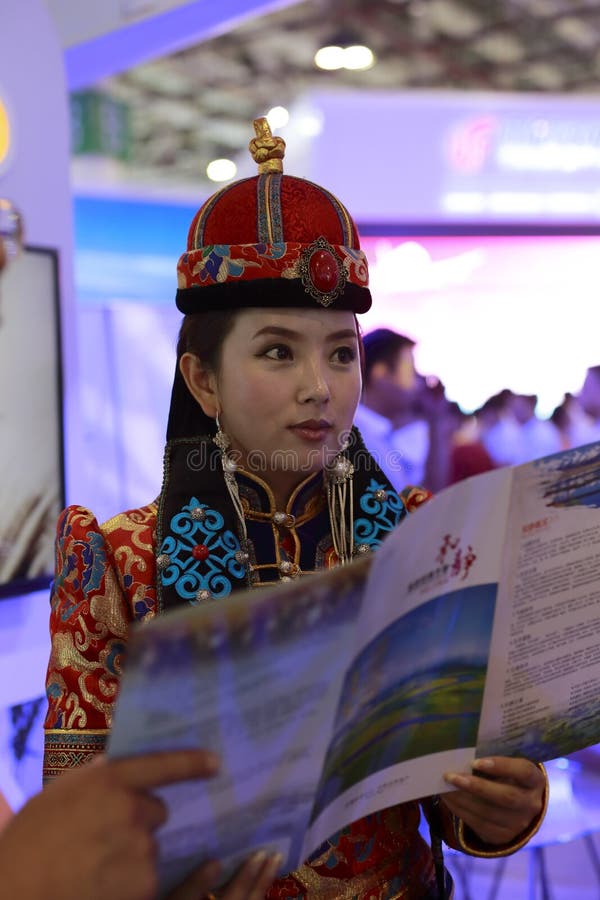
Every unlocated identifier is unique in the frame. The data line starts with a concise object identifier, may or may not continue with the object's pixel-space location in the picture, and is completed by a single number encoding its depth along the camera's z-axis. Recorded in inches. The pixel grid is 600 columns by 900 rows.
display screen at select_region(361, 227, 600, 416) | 138.2
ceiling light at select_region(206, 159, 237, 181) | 344.6
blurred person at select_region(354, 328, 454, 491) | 131.6
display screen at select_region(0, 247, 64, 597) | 104.6
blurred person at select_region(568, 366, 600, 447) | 140.8
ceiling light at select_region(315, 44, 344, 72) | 270.8
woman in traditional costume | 43.6
